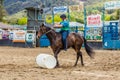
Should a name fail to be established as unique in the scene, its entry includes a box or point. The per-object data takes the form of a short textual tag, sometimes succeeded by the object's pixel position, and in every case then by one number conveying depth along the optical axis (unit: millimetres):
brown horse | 15898
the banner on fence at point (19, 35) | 37278
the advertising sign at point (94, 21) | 35312
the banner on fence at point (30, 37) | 36250
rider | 15836
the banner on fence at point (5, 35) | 40688
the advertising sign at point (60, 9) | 39391
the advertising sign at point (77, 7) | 38650
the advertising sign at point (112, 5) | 34522
